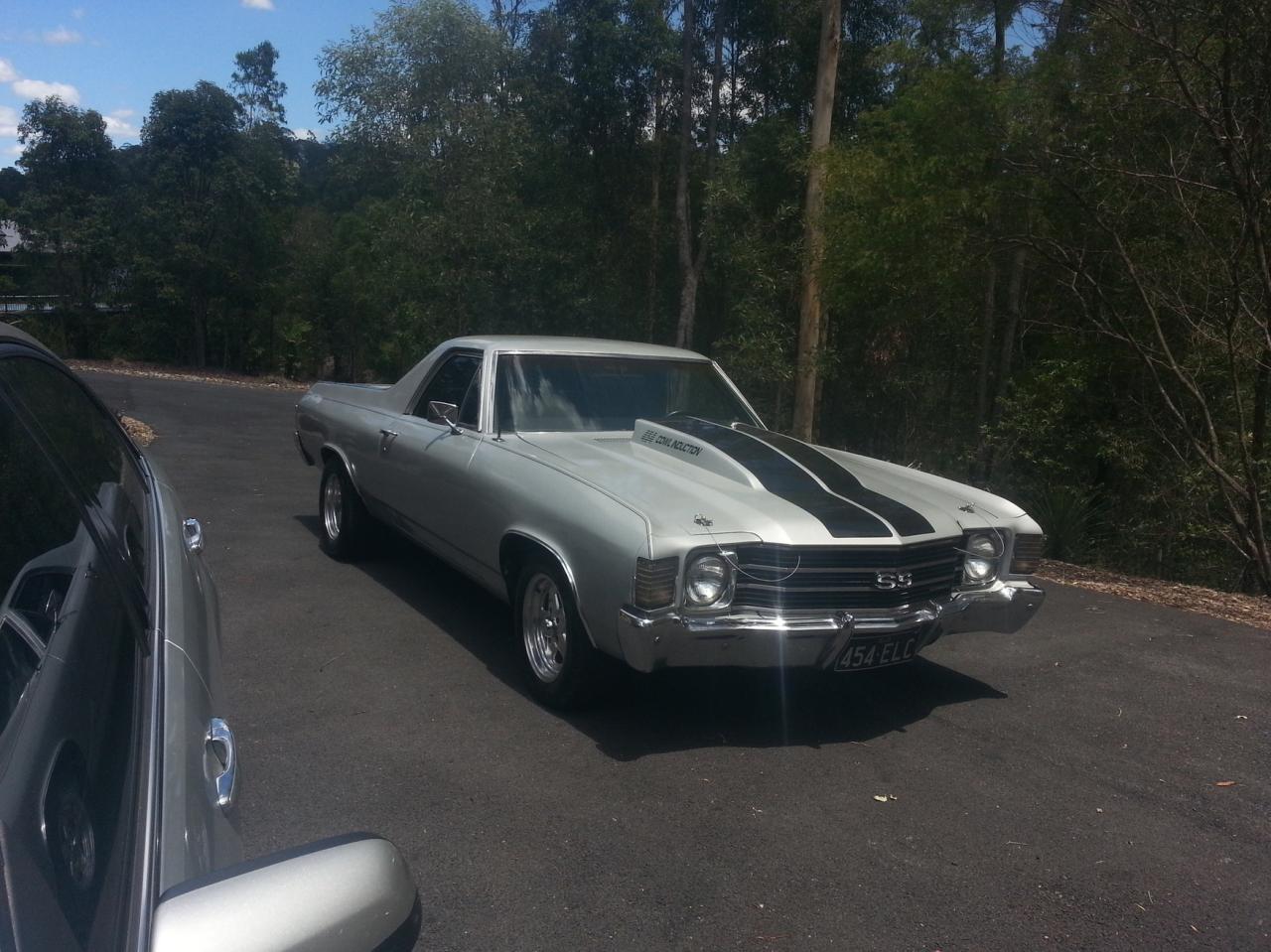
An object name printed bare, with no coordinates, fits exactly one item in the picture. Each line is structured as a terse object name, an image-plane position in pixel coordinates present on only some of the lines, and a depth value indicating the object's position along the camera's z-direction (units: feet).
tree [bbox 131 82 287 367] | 95.66
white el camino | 13.70
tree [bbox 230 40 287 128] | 219.00
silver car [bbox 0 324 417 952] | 4.25
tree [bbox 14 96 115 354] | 95.40
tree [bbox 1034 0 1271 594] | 25.91
